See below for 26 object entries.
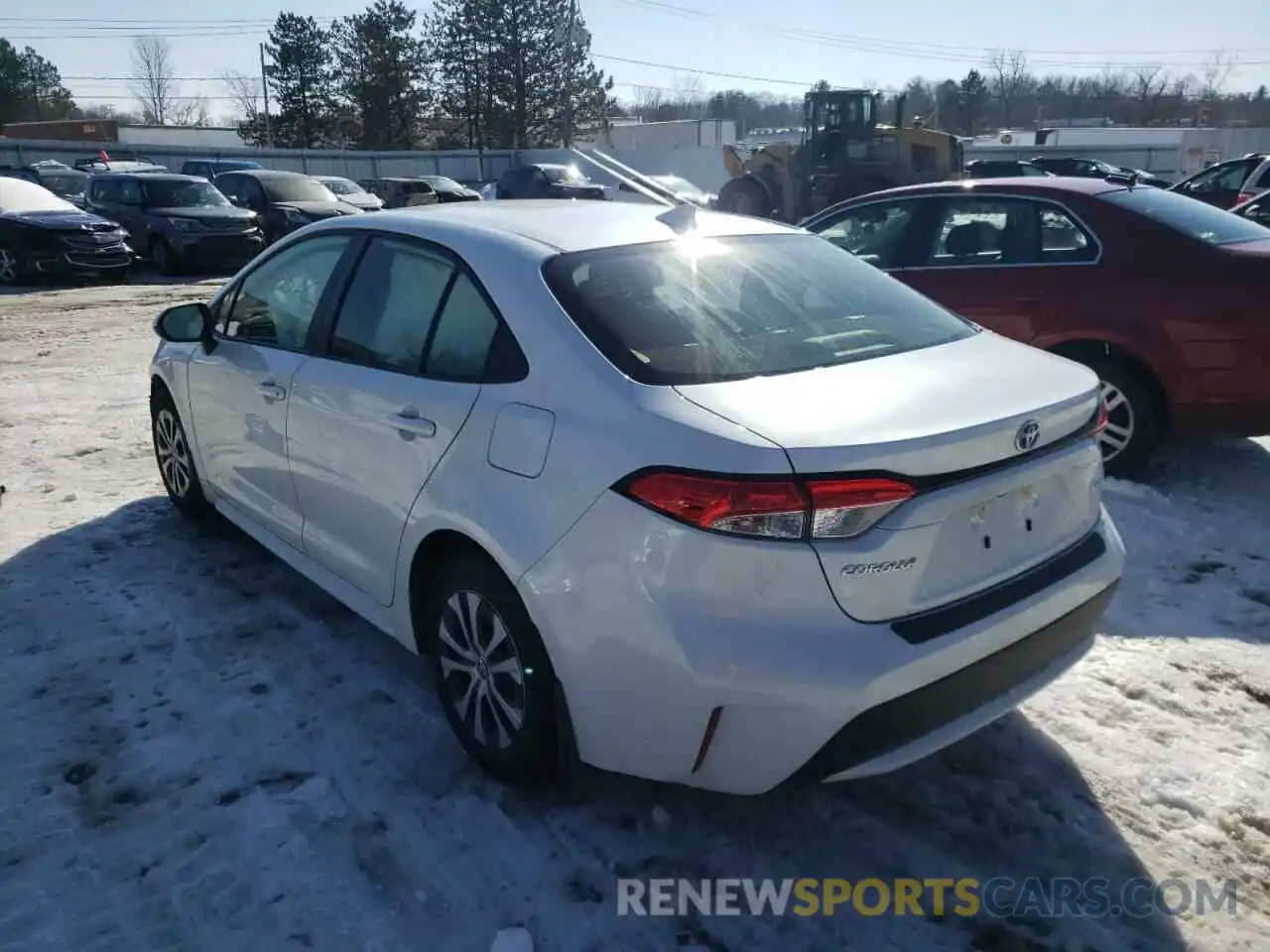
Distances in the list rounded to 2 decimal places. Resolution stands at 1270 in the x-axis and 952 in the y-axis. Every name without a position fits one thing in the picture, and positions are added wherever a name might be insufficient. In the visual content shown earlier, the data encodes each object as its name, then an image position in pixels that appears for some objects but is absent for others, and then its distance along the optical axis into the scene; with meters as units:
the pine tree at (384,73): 58.03
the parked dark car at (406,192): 28.41
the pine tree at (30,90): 62.38
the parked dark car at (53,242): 14.98
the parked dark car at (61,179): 22.89
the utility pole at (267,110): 59.97
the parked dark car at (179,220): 16.58
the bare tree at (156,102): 83.75
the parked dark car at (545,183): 25.70
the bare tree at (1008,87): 97.81
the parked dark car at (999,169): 22.36
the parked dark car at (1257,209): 11.96
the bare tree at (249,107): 64.19
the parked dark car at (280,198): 18.61
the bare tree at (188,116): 85.76
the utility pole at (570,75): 52.91
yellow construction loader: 22.77
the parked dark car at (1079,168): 24.86
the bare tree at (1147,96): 88.12
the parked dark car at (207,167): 26.05
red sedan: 5.14
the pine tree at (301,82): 59.62
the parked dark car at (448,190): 29.78
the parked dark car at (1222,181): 17.36
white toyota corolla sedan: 2.26
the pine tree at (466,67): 56.69
